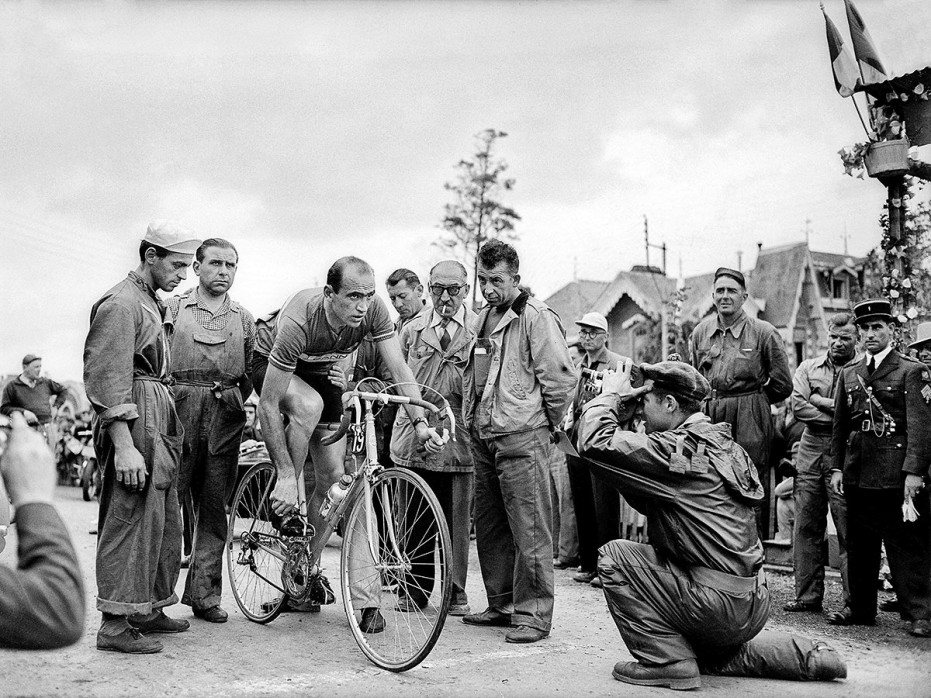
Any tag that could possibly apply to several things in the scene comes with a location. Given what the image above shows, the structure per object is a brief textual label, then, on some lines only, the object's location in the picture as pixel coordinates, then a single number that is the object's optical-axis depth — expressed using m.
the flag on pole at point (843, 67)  7.27
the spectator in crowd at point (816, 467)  6.12
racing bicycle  4.34
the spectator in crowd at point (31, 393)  13.92
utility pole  34.84
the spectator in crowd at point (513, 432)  5.12
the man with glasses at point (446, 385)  5.74
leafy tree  22.67
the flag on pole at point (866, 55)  7.11
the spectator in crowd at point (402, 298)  7.25
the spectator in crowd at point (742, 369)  6.55
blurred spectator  2.04
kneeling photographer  4.03
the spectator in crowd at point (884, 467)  5.42
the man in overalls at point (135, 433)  4.54
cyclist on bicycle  4.88
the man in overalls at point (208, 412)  5.48
